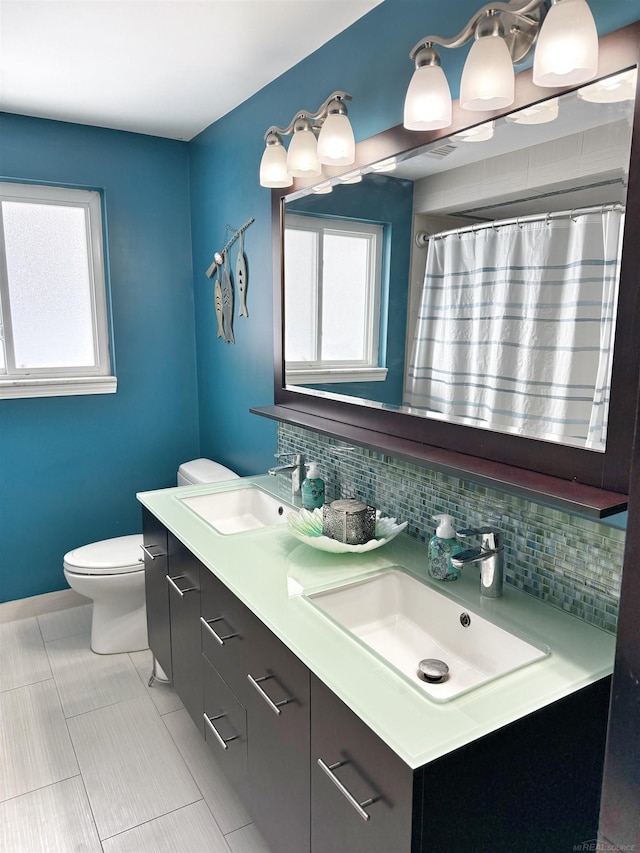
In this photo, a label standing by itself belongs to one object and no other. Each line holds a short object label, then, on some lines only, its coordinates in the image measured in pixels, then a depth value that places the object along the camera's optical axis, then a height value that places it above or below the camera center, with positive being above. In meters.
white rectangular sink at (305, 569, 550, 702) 1.27 -0.72
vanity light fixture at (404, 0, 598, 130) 1.07 +0.53
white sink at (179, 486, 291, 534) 2.20 -0.69
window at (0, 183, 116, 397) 2.77 +0.14
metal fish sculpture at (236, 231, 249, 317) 2.56 +0.19
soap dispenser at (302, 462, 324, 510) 1.97 -0.55
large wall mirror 1.12 +0.10
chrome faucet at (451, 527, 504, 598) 1.34 -0.53
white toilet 2.48 -1.09
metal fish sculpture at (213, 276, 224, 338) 2.82 +0.11
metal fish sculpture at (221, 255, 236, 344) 2.73 +0.08
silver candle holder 1.62 -0.54
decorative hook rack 2.59 +0.31
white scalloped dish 1.60 -0.58
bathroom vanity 0.95 -0.72
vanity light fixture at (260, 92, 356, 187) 1.69 +0.54
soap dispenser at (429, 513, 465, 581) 1.45 -0.55
